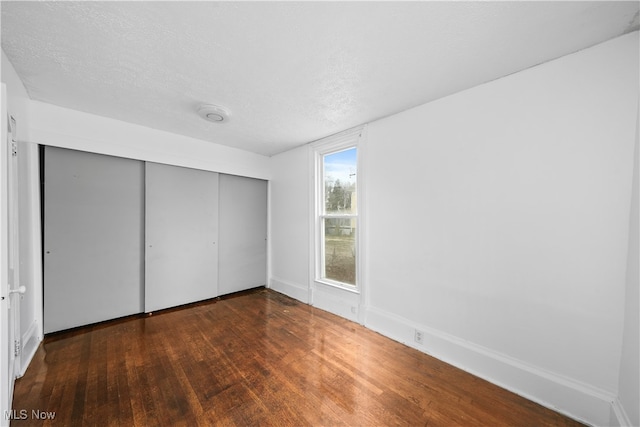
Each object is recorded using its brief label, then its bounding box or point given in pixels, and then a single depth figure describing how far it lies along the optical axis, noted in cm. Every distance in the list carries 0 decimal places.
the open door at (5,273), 113
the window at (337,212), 314
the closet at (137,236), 254
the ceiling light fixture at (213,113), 244
